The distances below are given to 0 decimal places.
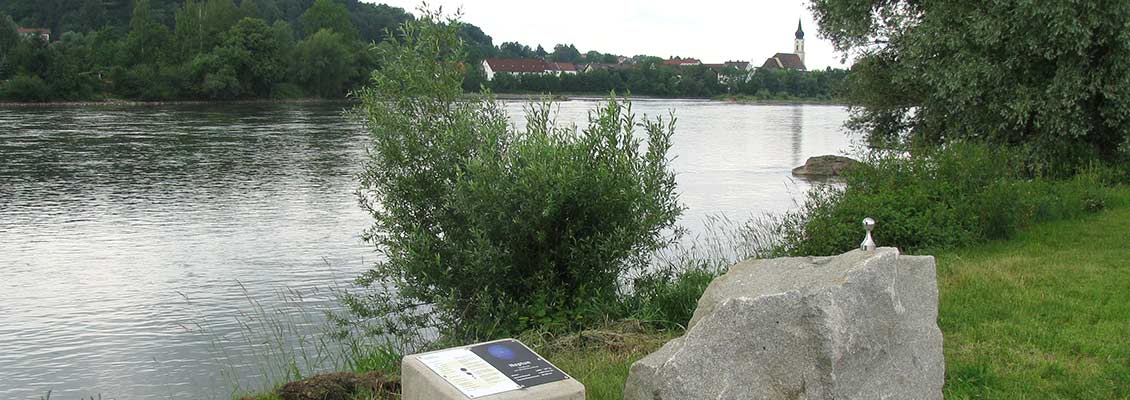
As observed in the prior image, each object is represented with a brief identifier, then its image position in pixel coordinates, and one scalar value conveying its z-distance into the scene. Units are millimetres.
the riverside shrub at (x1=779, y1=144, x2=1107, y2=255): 13227
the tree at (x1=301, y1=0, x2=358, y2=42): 123500
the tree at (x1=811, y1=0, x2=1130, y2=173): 17297
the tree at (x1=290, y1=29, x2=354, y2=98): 101375
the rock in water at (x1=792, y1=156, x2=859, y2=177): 33403
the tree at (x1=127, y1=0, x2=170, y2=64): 103625
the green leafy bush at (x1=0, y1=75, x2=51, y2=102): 86125
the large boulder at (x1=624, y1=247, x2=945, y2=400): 5570
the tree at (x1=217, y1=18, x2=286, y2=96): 98250
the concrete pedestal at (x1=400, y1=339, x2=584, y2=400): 4918
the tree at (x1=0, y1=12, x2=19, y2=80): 92819
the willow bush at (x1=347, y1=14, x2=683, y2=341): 9445
